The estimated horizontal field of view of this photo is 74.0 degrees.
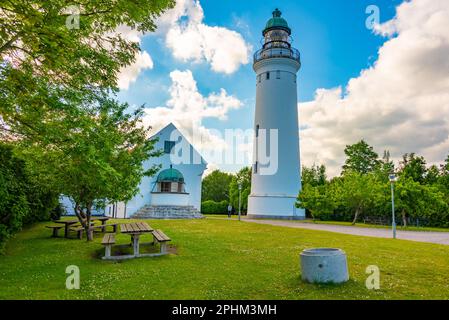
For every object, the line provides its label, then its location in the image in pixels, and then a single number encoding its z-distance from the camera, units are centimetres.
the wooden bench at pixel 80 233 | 1301
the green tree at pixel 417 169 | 3815
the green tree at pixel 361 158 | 4819
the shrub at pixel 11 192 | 892
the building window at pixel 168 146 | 3148
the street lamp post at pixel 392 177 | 1608
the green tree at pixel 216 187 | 6019
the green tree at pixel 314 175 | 4761
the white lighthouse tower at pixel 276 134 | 3091
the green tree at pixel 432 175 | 3850
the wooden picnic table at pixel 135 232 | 927
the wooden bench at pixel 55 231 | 1346
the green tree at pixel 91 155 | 702
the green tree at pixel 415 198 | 2483
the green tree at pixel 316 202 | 2911
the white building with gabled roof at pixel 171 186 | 2820
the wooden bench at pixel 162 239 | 935
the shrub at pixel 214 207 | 4806
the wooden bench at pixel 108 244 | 873
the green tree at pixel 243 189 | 4581
